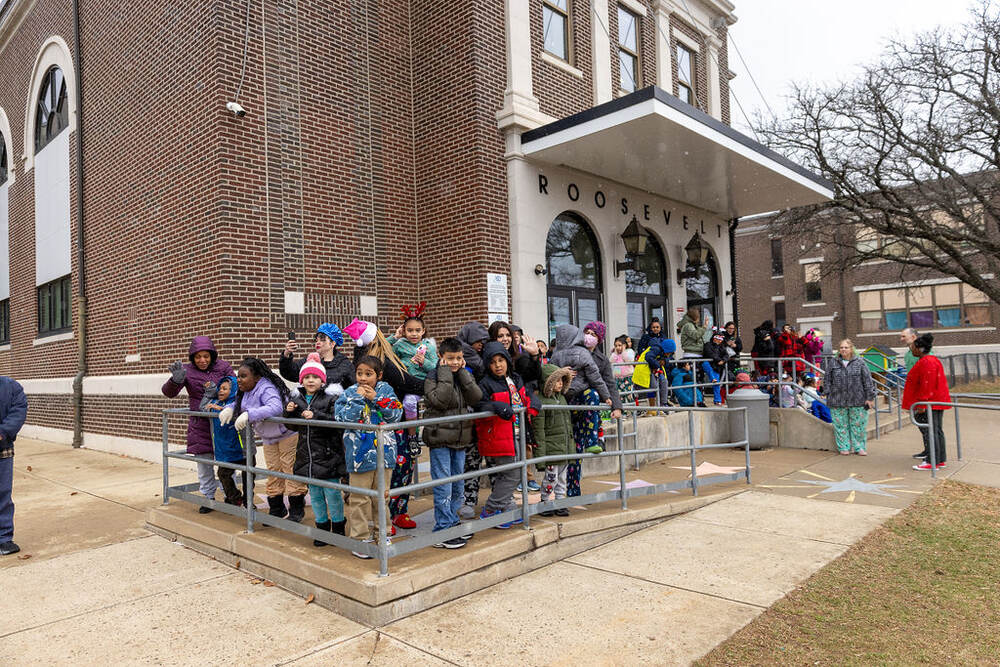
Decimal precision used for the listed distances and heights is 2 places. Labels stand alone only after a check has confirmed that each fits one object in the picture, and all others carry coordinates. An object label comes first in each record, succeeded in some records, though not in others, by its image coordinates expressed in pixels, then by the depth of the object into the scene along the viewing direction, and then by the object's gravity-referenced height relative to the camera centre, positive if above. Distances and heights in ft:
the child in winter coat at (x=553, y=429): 17.80 -1.99
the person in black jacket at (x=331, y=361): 16.24 +0.12
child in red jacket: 15.84 -1.63
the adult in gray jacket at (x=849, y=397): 29.66 -2.30
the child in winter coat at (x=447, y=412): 14.87 -1.19
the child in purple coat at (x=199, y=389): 19.57 -0.55
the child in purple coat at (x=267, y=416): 16.26 -1.27
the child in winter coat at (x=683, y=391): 33.96 -2.03
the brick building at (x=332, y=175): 28.99 +10.47
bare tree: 64.59 +19.41
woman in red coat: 26.94 -1.90
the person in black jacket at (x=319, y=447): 14.87 -1.90
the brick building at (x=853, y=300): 106.11 +8.58
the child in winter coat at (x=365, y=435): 13.96 -1.54
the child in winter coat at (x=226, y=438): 18.49 -1.98
